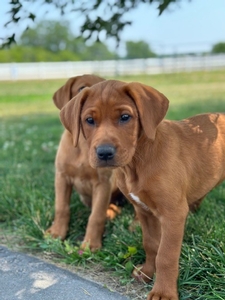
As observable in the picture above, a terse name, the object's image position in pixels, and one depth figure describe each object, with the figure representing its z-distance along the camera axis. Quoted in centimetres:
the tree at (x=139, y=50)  4566
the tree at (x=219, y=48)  4812
